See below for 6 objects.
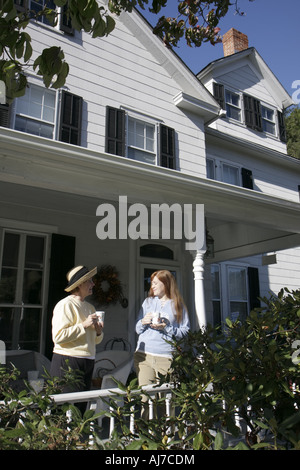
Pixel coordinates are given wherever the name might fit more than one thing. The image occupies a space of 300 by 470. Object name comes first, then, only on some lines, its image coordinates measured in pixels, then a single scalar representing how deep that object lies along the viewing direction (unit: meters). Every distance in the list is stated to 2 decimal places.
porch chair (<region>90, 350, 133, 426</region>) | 5.07
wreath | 6.38
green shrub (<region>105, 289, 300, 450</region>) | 1.46
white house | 4.10
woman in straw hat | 2.92
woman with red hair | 3.20
